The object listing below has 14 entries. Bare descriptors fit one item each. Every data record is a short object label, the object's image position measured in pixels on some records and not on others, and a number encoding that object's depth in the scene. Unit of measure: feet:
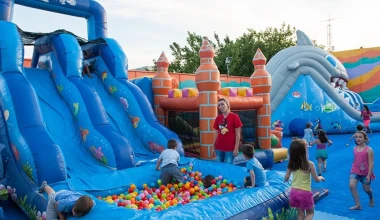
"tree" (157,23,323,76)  75.92
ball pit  13.25
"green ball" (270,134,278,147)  26.07
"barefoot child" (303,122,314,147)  27.27
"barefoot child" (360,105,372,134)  37.42
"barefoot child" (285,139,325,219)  10.47
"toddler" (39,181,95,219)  10.04
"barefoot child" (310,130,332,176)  19.15
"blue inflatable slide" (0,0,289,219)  12.00
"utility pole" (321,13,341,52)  97.35
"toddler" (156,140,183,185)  15.66
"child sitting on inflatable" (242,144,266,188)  12.66
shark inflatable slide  39.63
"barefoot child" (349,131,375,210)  13.34
